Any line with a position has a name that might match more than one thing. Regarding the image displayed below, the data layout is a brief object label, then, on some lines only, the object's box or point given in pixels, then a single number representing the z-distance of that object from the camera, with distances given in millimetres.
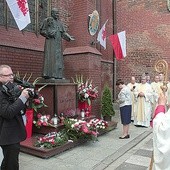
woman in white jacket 5330
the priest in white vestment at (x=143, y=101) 7236
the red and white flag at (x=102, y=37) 7230
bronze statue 5280
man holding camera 2356
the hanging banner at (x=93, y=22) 7097
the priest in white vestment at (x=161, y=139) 1930
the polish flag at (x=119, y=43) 7549
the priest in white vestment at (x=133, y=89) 7610
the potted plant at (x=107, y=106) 6645
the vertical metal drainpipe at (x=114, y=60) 10002
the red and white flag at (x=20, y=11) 4657
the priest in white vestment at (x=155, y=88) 7588
